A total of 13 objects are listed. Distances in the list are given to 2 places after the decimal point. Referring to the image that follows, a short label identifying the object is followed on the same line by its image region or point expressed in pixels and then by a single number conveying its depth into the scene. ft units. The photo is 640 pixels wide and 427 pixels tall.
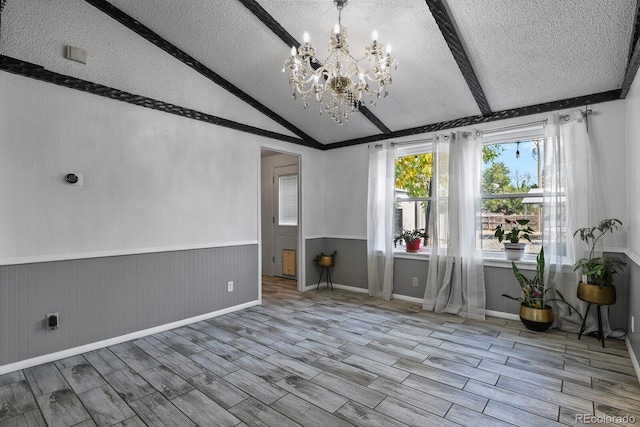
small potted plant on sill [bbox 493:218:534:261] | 12.69
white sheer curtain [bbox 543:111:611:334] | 10.86
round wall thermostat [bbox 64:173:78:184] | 9.41
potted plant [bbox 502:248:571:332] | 11.12
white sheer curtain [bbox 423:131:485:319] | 12.98
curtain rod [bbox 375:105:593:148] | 10.96
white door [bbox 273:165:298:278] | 20.72
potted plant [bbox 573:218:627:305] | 9.74
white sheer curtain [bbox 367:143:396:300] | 15.53
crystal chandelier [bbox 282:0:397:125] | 7.93
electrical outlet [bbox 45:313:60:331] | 9.16
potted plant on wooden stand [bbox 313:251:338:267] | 17.47
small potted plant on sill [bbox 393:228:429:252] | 15.40
